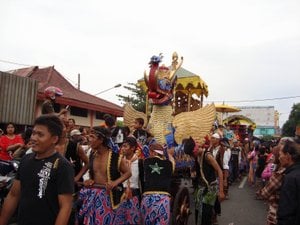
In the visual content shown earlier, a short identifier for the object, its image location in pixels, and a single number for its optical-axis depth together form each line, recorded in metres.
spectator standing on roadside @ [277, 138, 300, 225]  2.50
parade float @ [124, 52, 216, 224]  5.26
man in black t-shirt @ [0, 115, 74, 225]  2.05
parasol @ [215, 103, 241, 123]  14.47
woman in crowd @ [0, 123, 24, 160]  5.49
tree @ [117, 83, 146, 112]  18.96
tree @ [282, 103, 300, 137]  35.60
